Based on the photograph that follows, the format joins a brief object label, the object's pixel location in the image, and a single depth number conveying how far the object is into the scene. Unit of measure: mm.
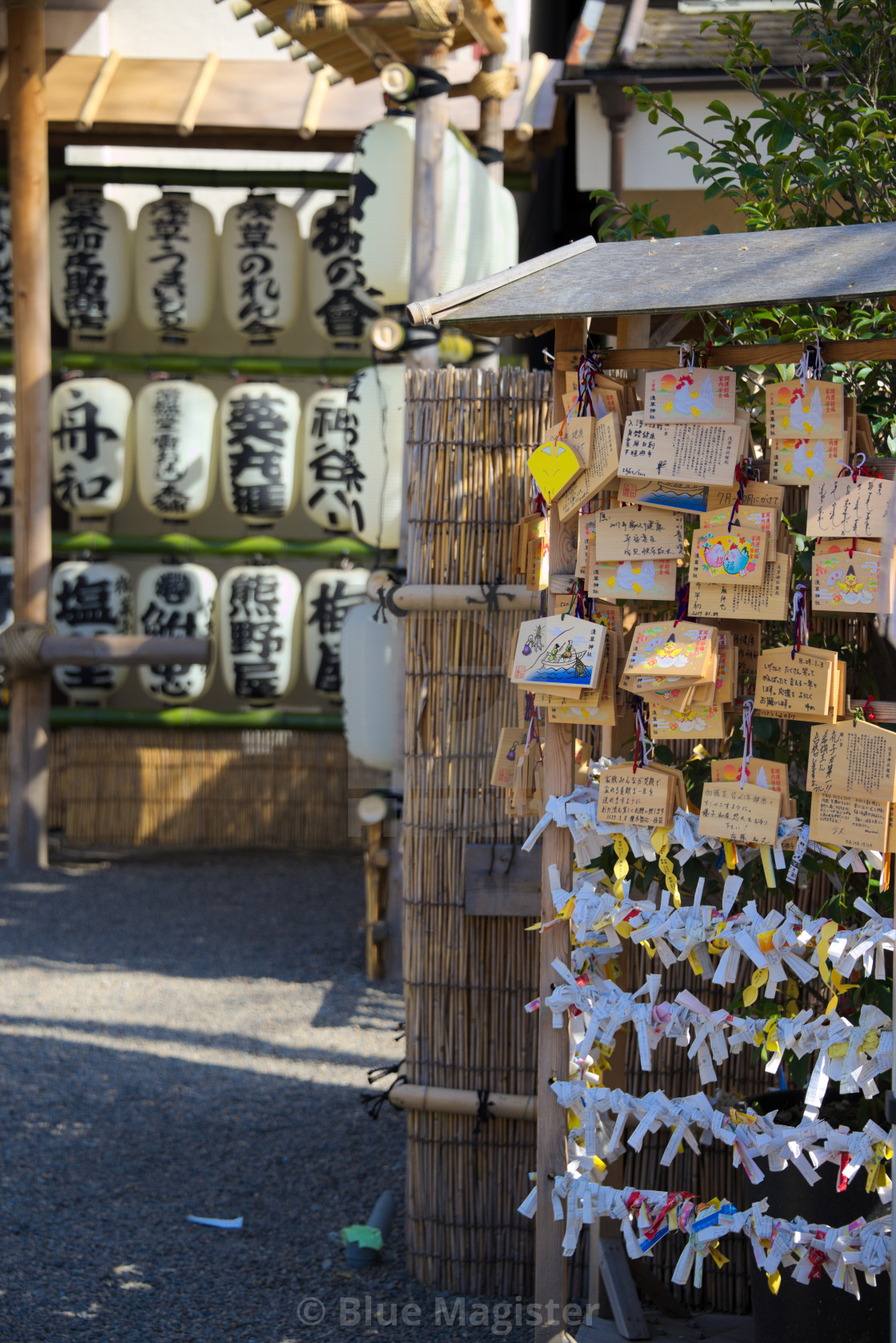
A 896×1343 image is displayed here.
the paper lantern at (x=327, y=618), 7758
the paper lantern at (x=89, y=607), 7820
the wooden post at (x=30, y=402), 7352
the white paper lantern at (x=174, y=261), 7961
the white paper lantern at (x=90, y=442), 7789
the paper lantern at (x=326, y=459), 7688
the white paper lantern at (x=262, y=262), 7887
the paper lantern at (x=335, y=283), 7852
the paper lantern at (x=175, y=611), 7961
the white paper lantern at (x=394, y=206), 5684
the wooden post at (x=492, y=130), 6805
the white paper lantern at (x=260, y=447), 7730
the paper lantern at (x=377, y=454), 5980
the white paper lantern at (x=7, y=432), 7918
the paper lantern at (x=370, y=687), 5684
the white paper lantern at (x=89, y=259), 7910
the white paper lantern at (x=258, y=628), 7758
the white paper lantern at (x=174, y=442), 7816
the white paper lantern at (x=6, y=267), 7918
